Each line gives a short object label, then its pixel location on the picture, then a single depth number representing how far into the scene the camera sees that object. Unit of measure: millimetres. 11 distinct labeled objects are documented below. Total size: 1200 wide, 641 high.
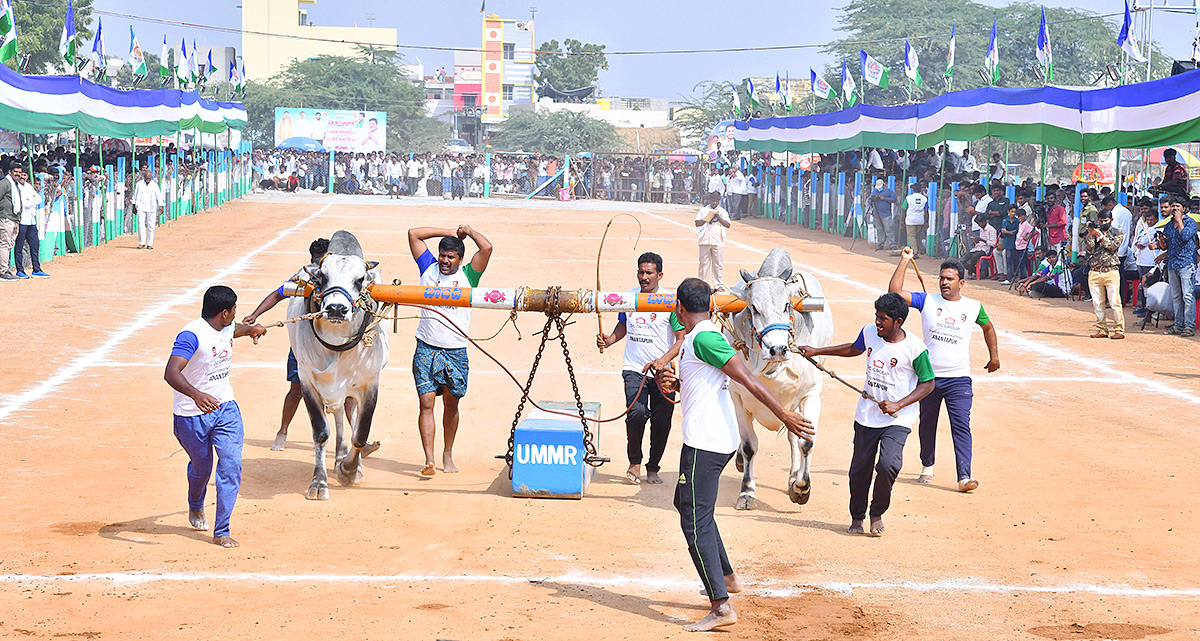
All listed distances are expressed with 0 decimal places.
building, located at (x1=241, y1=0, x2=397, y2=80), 111688
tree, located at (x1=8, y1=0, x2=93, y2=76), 53438
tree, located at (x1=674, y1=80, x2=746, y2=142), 82125
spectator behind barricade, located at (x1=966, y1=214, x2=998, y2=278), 26242
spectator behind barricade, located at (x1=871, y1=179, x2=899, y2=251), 33438
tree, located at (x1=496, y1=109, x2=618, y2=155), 71562
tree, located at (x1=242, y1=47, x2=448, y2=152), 78438
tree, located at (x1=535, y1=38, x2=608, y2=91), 102938
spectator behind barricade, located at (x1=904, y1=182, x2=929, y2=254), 30750
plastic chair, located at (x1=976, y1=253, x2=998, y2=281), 26469
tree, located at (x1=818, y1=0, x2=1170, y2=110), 71750
